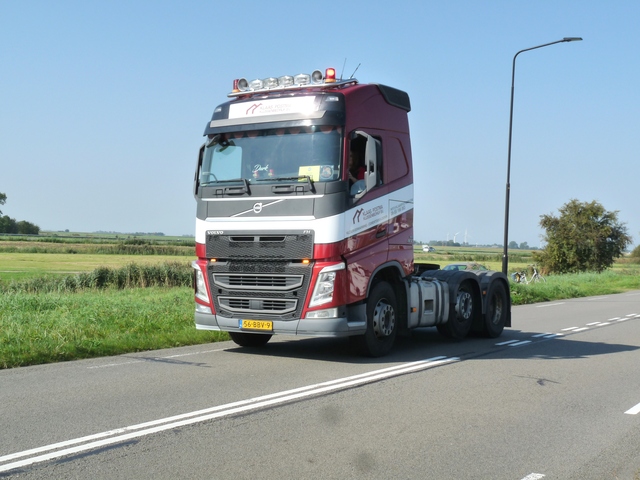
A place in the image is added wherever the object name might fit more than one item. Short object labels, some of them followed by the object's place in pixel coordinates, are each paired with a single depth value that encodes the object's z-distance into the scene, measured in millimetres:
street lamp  27156
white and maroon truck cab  9969
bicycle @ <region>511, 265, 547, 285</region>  40669
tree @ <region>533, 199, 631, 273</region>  64125
